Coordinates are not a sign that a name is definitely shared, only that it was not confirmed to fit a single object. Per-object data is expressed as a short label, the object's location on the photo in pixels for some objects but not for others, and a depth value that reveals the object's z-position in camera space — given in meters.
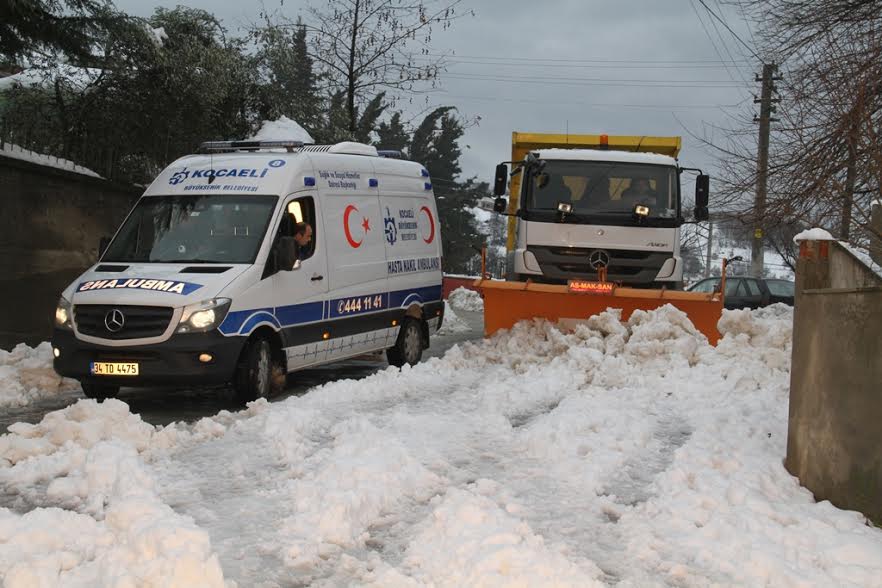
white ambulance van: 9.07
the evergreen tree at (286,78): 19.67
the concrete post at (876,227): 6.29
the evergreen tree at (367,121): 23.56
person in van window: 10.49
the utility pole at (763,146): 14.27
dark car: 25.84
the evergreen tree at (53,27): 12.03
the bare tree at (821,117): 9.72
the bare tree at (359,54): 21.41
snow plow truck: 12.94
